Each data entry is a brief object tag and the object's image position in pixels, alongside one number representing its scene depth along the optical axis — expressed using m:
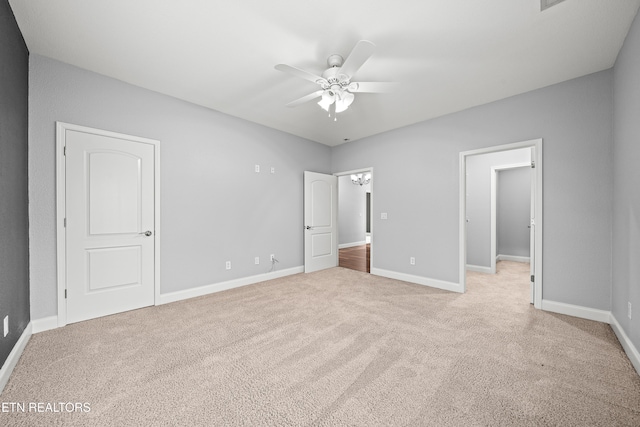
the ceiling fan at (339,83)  2.09
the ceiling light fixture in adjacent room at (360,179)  8.49
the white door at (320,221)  5.00
